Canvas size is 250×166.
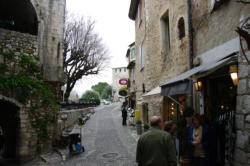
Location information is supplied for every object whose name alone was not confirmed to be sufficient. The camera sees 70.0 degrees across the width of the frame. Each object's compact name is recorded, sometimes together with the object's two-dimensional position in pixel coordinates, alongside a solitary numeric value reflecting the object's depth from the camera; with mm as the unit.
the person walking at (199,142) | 3787
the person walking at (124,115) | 15531
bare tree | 19781
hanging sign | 23309
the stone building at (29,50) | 7840
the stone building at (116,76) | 68031
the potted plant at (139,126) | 10758
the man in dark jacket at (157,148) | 3037
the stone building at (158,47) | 7587
